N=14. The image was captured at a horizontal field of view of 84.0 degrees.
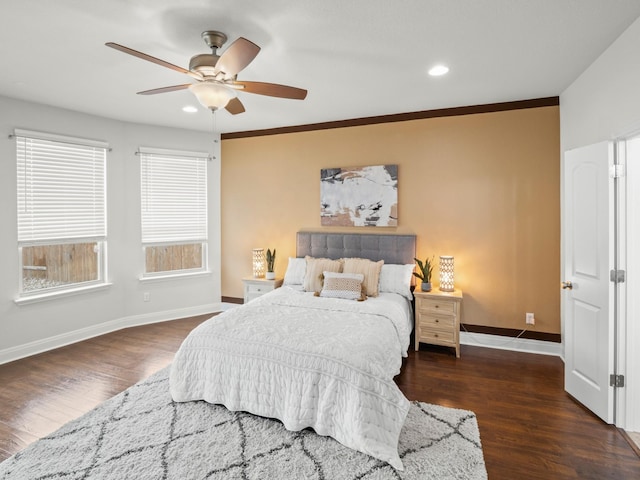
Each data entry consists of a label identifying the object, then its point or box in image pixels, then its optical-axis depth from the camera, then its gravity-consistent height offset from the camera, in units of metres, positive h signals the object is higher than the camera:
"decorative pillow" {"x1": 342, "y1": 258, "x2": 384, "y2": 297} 3.88 -0.37
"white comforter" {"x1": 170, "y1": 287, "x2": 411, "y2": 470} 2.16 -0.90
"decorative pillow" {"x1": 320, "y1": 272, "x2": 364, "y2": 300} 3.69 -0.52
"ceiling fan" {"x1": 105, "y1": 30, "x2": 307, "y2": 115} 2.07 +1.04
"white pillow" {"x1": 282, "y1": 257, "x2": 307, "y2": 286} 4.41 -0.42
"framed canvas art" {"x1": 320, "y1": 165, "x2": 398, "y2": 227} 4.36 +0.53
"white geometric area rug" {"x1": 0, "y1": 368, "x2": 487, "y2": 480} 1.99 -1.30
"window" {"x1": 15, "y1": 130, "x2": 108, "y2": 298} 3.84 +0.32
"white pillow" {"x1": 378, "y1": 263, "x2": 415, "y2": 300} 3.99 -0.47
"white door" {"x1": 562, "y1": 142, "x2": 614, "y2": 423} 2.49 -0.31
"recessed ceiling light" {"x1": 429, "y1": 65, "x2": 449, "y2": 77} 2.93 +1.40
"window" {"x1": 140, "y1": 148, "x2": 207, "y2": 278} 4.88 +0.40
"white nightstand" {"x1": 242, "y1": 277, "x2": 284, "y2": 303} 4.64 -0.63
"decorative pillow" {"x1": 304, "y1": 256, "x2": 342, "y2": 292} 4.08 -0.37
